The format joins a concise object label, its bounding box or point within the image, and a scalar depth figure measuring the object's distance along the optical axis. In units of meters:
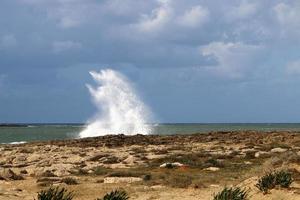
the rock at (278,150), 38.26
